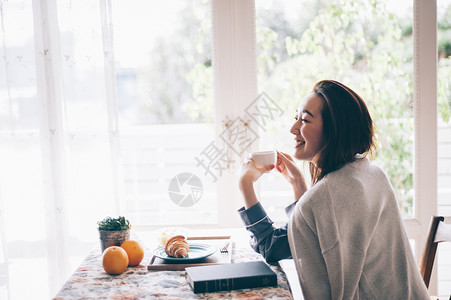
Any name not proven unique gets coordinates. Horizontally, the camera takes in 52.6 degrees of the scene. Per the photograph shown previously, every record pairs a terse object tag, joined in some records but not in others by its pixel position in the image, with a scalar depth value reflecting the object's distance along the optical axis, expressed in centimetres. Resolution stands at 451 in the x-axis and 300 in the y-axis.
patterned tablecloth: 114
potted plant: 145
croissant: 139
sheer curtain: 213
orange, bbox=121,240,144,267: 137
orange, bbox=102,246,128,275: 129
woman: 118
